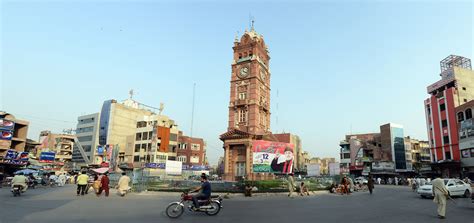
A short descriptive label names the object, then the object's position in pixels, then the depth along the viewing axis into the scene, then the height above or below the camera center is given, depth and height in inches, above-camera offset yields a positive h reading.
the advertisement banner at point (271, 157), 1855.3 +32.4
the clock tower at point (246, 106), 1999.3 +410.3
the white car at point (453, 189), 816.3 -70.1
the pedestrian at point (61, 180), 1230.1 -91.0
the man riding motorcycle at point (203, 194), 448.1 -51.1
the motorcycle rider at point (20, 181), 681.3 -53.0
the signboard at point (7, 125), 1620.3 +193.0
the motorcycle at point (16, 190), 677.3 -73.0
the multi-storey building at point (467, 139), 1830.5 +169.3
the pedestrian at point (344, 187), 1007.6 -84.2
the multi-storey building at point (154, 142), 2442.2 +162.1
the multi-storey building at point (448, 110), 2010.3 +414.0
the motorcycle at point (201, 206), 422.6 -68.9
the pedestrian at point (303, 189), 910.7 -87.3
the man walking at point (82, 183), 765.3 -61.7
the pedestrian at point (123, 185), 753.8 -65.2
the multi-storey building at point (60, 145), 2933.1 +150.8
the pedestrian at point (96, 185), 777.9 -69.9
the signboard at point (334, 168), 1544.3 -27.8
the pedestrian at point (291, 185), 853.8 -68.1
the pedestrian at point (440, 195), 445.7 -48.9
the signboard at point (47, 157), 1994.3 +15.8
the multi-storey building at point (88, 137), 2885.1 +234.0
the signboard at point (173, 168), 1433.3 -35.8
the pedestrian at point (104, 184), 767.1 -64.5
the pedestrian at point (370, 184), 1009.6 -72.2
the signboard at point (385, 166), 2691.9 -23.2
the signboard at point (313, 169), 1738.4 -39.7
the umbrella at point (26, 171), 1118.2 -48.5
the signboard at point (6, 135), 1609.3 +134.5
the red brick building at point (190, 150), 2738.7 +103.9
